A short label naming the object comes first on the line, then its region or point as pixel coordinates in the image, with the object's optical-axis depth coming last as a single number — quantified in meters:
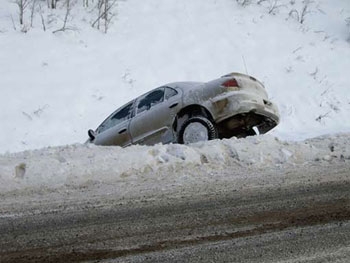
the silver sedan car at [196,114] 9.09
